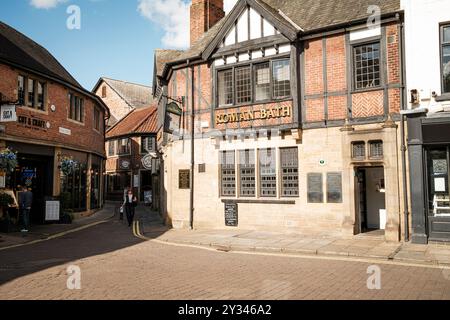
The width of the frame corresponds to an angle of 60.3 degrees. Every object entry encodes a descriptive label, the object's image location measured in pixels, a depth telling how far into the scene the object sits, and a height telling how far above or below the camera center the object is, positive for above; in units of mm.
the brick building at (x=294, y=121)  13000 +2434
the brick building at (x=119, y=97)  45469 +10955
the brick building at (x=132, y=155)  37000 +3226
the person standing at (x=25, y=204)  15289 -614
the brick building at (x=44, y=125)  16781 +3111
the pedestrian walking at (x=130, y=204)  18531 -798
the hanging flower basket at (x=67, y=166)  19156 +1113
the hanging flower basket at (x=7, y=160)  14898 +1098
